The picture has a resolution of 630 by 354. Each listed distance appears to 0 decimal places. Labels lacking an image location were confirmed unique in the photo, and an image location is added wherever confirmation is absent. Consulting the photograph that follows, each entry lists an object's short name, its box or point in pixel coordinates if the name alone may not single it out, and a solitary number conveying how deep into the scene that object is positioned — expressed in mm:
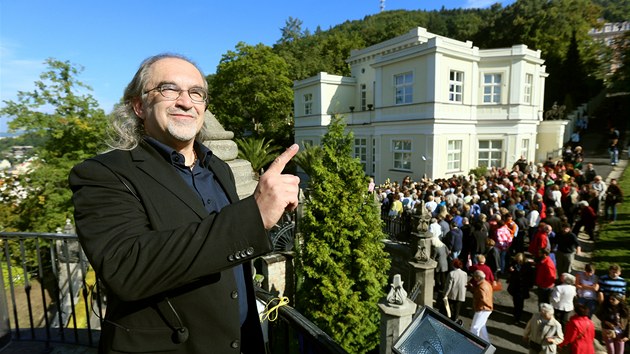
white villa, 19172
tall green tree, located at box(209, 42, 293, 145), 32719
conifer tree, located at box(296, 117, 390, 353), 6410
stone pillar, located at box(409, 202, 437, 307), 7613
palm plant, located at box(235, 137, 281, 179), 14784
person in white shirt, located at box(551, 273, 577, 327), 6164
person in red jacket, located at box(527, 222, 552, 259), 7870
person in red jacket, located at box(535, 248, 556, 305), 6871
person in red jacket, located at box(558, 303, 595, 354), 5145
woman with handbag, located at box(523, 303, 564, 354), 5254
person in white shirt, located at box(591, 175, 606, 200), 11993
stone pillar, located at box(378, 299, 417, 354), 4656
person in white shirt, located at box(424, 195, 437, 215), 10647
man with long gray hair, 1089
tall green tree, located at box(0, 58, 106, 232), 10805
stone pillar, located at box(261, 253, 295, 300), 8078
